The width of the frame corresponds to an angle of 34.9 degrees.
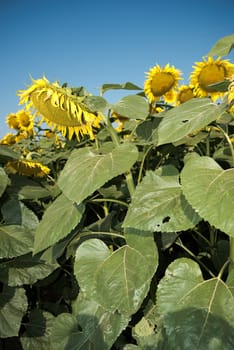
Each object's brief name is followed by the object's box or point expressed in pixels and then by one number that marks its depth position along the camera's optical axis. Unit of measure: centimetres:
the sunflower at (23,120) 343
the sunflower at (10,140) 334
